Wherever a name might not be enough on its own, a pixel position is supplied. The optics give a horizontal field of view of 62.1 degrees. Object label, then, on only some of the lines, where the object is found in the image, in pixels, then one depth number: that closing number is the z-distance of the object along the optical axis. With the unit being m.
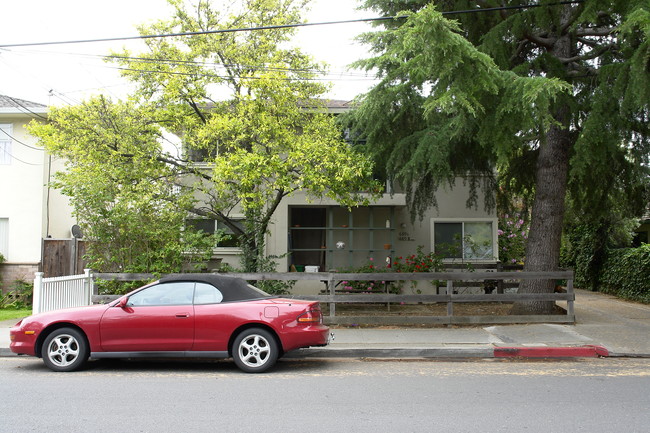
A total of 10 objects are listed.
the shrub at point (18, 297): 16.38
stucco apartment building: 16.31
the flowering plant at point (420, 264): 14.34
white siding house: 17.12
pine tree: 8.75
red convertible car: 7.76
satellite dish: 16.94
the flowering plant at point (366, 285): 13.80
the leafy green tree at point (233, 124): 11.38
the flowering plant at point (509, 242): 18.19
